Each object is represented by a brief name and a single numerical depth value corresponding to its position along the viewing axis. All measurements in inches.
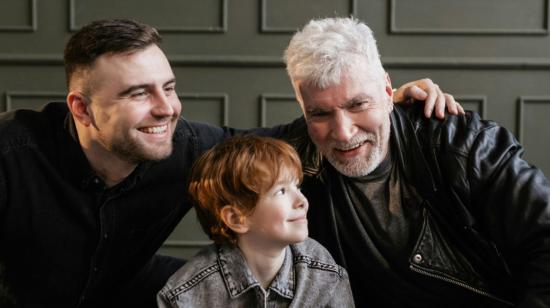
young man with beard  78.0
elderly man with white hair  73.9
